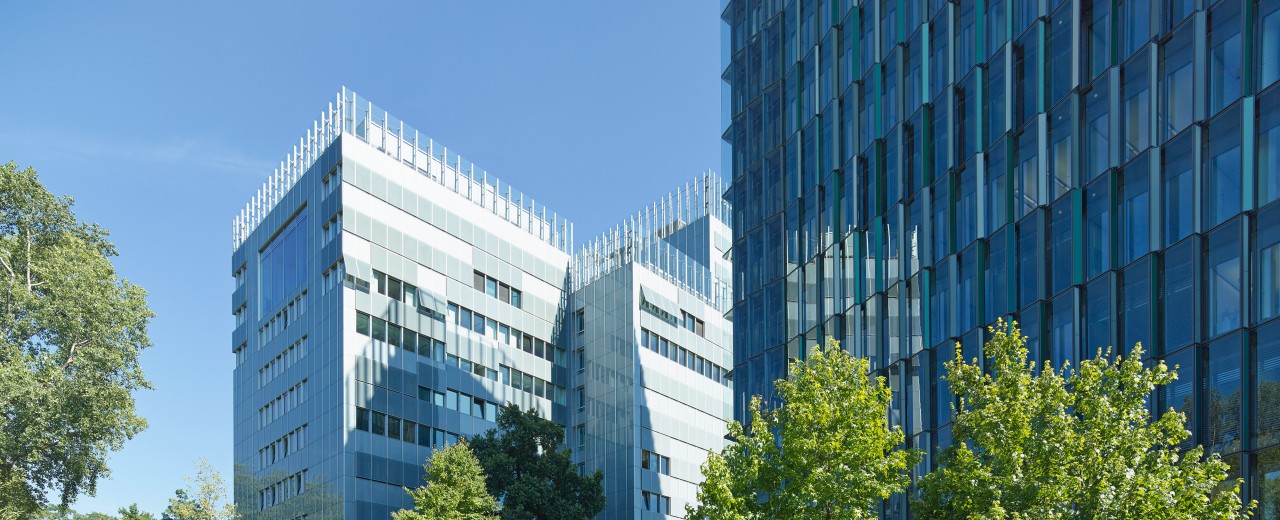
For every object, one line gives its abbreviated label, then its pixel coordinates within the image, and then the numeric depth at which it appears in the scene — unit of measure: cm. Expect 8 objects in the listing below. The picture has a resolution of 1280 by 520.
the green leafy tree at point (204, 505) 5972
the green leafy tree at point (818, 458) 2873
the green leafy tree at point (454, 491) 5041
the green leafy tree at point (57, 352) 4959
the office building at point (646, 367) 7650
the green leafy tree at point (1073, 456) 2283
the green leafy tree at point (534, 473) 5944
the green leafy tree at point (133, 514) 5975
